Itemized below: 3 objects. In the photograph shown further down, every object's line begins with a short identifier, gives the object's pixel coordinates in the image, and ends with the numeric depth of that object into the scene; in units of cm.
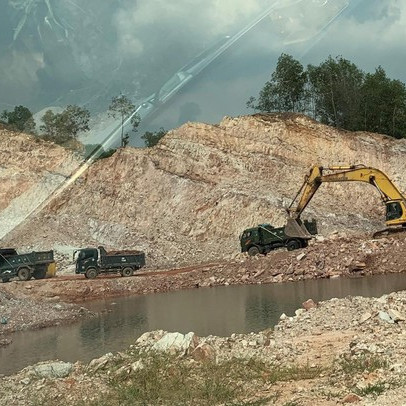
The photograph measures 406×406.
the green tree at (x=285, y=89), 5528
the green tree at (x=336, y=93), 5638
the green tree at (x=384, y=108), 5581
